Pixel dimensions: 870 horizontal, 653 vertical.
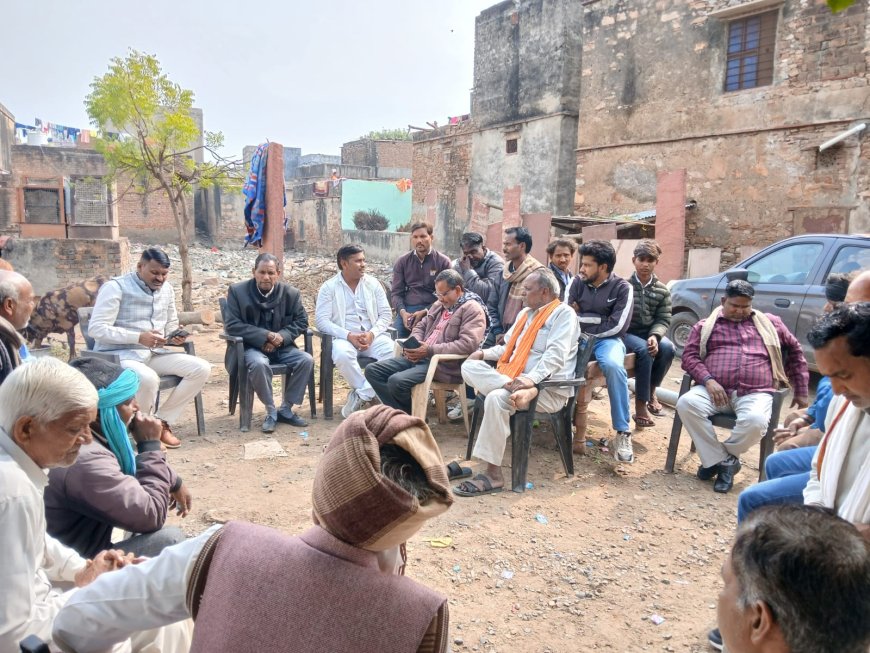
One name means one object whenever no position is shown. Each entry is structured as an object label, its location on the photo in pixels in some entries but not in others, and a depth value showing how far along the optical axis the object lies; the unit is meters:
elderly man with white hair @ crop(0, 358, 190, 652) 1.62
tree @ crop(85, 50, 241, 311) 10.59
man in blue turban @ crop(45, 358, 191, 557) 2.17
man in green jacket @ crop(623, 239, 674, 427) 5.55
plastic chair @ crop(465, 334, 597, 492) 4.38
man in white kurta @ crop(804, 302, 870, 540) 2.14
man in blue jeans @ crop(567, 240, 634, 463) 5.13
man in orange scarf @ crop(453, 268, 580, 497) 4.31
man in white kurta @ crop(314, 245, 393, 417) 5.91
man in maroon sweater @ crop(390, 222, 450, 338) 6.51
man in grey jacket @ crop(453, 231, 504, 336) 6.20
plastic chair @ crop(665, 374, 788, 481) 4.37
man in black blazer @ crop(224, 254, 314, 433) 5.53
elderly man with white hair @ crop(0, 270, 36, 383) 3.24
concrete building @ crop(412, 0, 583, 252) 16.38
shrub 26.62
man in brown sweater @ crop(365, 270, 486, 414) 5.26
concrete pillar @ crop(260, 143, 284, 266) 8.39
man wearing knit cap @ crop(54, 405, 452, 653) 1.21
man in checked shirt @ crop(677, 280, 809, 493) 4.43
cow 7.09
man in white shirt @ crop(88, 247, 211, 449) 5.11
